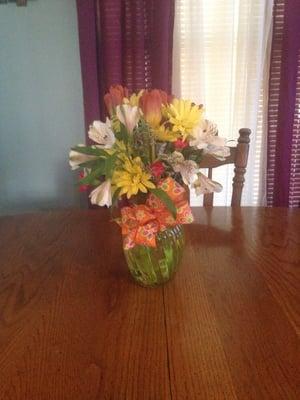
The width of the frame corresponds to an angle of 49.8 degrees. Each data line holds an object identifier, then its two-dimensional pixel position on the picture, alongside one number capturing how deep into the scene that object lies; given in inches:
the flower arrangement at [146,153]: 22.0
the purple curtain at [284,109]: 54.4
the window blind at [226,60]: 55.5
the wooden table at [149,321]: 18.3
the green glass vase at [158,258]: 25.5
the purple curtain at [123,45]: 52.7
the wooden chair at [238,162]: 44.6
